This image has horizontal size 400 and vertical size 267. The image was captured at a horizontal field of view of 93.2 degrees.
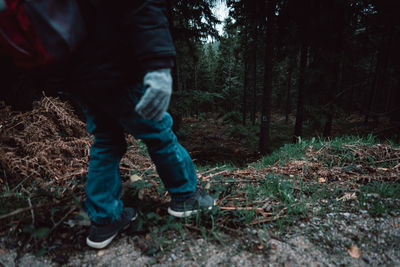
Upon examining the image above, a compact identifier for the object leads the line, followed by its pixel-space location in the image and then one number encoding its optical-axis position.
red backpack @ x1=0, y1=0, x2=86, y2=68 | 0.85
